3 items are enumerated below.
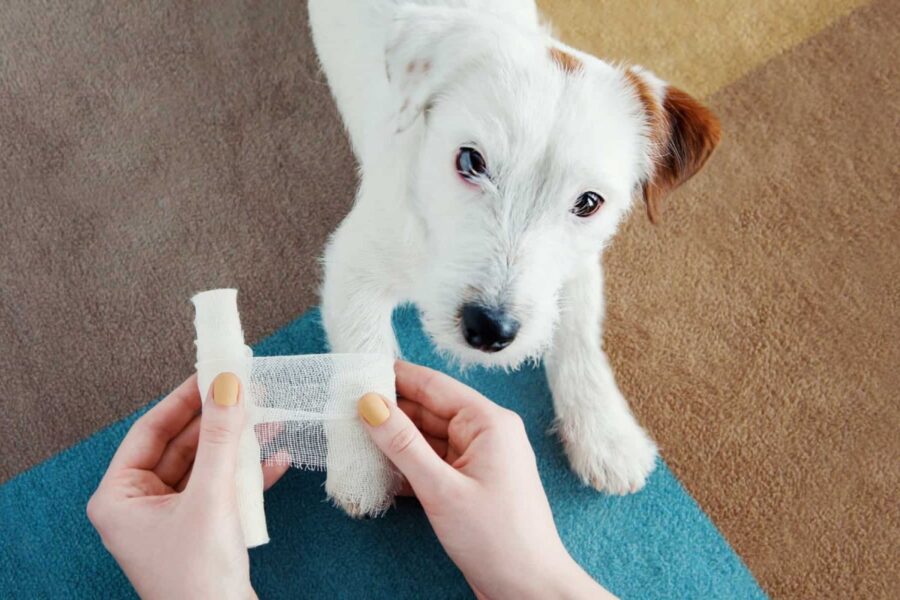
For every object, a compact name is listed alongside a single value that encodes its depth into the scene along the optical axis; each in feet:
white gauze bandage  1.22
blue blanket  1.53
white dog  1.22
